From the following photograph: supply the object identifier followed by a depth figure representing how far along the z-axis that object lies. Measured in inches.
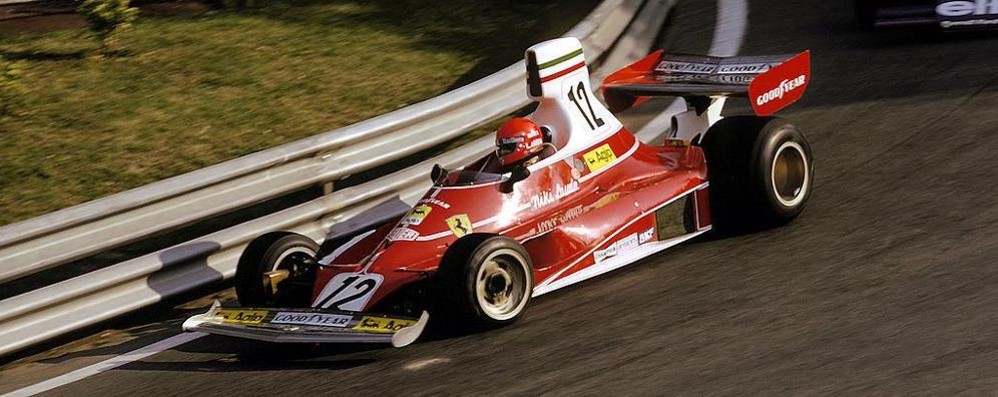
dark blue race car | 804.6
